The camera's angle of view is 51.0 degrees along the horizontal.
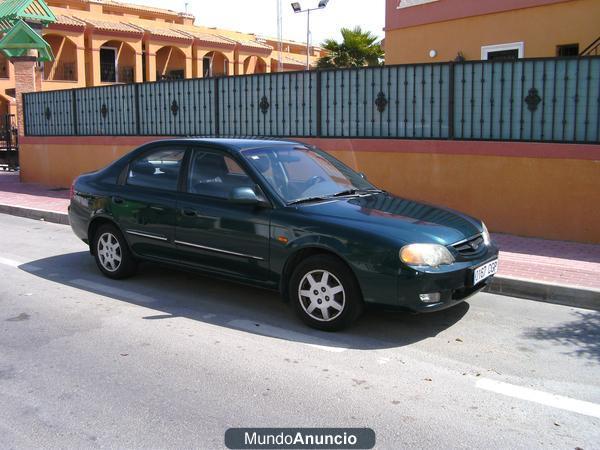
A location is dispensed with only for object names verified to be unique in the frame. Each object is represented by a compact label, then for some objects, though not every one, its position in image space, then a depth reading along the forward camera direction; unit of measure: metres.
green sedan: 4.96
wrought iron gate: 22.25
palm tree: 29.70
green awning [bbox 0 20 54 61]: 16.67
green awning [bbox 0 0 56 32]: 16.56
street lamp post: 33.31
